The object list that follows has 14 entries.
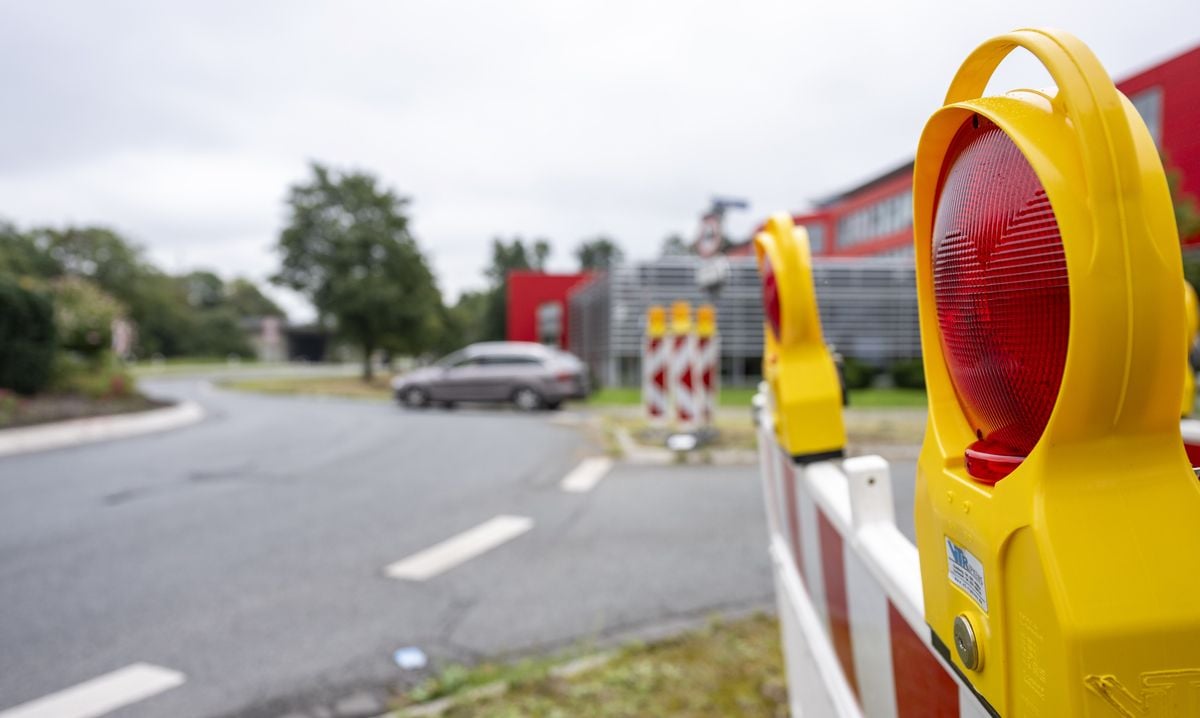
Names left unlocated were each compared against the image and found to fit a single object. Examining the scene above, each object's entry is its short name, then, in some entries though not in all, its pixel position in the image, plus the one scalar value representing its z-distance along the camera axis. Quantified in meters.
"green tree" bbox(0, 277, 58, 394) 12.71
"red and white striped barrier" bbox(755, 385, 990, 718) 0.93
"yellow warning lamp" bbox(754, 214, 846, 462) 1.48
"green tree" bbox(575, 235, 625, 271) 84.50
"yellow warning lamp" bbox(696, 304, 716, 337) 8.94
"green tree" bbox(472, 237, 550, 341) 59.52
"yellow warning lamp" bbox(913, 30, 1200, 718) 0.52
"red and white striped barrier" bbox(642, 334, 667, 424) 9.16
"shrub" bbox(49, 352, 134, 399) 14.28
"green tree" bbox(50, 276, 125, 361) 15.84
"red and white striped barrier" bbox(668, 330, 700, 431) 8.88
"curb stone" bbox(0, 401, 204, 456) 9.79
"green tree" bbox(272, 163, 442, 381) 28.62
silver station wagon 16.08
